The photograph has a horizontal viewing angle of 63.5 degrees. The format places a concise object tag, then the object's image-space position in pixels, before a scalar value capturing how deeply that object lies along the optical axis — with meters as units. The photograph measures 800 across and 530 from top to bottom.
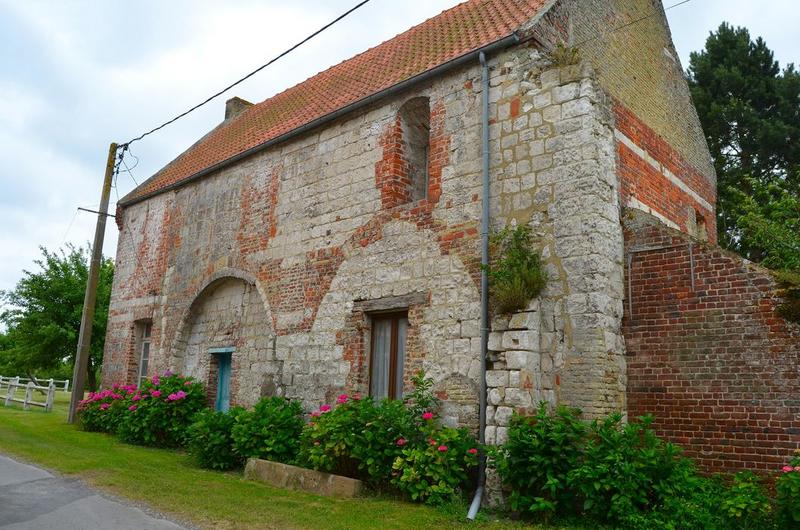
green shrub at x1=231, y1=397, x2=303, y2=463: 9.62
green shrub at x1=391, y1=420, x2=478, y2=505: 7.38
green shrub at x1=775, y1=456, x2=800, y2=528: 5.59
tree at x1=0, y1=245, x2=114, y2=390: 23.33
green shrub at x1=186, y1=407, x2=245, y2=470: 9.90
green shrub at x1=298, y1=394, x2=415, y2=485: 7.93
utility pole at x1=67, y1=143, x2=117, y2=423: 15.27
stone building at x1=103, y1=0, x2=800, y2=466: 7.66
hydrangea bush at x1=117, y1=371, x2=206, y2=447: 12.16
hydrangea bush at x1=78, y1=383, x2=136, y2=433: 13.65
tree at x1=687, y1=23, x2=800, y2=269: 17.45
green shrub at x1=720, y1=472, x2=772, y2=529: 6.02
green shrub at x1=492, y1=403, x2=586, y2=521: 6.69
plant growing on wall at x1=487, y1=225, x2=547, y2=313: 7.70
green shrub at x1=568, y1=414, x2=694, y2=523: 6.30
